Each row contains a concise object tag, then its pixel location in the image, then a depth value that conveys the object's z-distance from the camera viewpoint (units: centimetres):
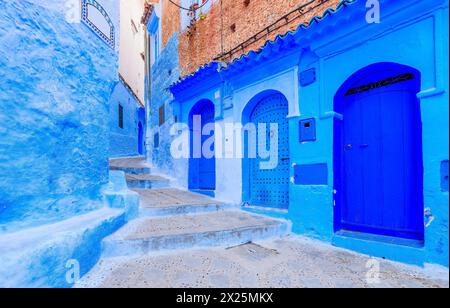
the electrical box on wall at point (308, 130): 390
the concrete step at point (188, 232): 302
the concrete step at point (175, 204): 441
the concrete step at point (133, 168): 823
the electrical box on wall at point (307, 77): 397
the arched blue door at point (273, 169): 477
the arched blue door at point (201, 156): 666
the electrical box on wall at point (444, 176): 253
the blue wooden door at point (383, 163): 306
